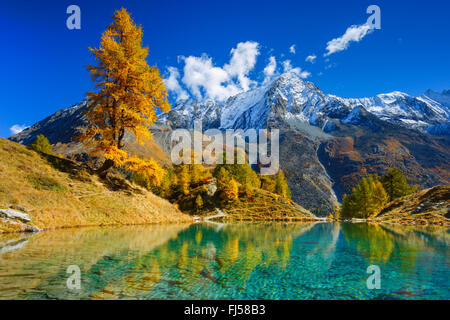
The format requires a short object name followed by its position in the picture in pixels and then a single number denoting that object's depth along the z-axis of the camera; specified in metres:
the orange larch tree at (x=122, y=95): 22.14
